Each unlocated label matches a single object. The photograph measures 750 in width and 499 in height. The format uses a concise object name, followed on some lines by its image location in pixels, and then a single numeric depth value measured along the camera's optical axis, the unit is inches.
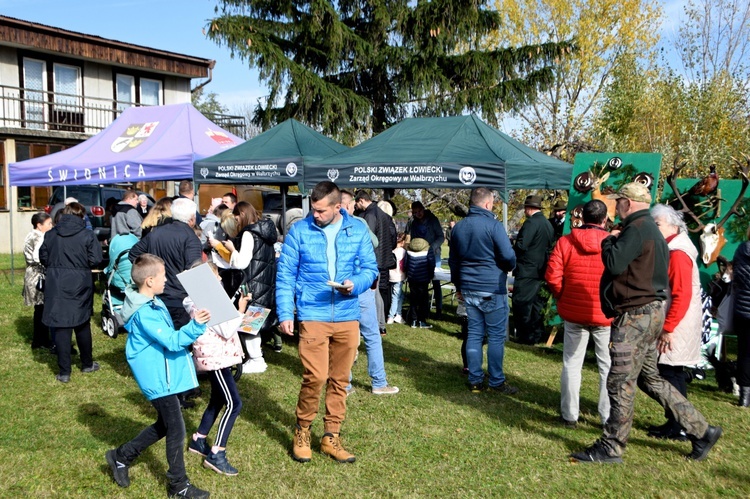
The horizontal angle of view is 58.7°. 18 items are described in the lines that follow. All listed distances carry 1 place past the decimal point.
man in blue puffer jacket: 176.9
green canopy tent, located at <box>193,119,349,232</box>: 387.9
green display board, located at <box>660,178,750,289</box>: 332.2
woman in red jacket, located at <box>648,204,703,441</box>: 190.5
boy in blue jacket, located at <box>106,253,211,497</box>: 149.3
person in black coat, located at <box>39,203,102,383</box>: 258.1
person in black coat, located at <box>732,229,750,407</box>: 241.9
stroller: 338.6
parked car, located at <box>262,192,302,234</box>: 719.1
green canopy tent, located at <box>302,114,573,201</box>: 337.1
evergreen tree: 773.9
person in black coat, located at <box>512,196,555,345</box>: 344.2
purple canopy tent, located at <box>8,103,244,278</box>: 453.1
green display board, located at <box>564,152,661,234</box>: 338.0
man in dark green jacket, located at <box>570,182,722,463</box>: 173.8
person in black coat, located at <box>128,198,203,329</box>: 235.0
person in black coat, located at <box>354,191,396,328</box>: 344.2
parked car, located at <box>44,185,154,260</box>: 621.6
